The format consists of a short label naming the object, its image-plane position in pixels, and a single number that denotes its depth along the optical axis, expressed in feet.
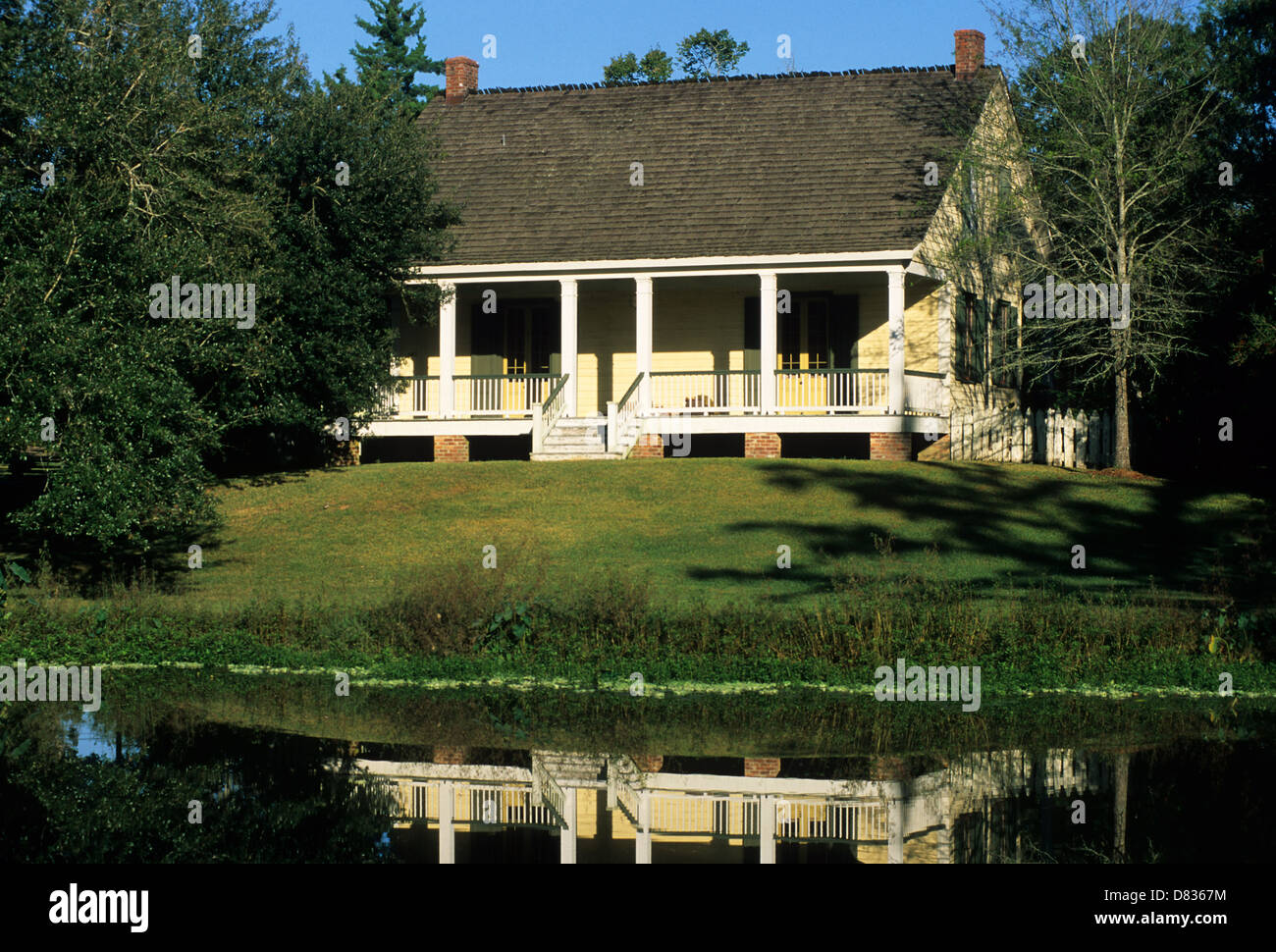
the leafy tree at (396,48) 203.00
